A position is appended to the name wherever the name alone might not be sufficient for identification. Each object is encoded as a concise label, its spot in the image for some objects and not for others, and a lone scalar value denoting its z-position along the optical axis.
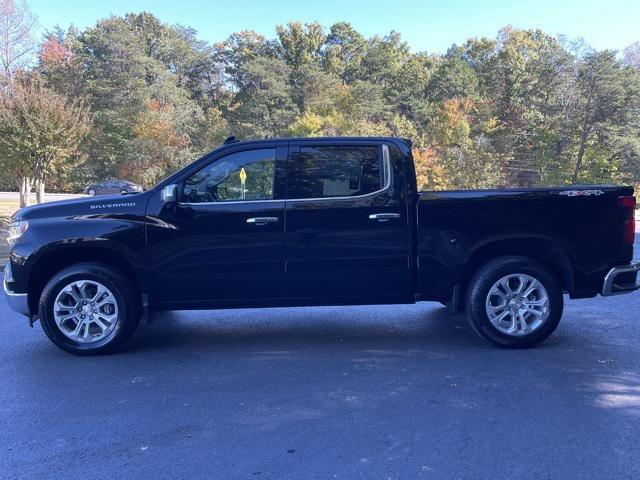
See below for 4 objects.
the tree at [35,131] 17.94
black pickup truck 5.31
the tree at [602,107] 46.00
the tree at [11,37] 31.73
